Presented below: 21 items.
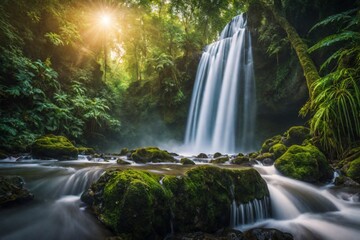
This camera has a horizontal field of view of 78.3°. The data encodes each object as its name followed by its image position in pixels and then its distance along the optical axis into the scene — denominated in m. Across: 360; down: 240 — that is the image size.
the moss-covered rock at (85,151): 9.43
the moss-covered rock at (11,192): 3.36
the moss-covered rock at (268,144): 9.00
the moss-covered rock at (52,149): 7.46
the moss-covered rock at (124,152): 10.34
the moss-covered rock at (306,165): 5.58
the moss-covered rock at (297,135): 7.86
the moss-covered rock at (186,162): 7.07
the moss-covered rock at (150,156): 7.62
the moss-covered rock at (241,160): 7.64
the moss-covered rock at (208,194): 3.28
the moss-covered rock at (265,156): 7.68
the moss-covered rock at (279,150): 7.41
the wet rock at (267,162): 7.32
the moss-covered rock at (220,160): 7.96
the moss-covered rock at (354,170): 5.23
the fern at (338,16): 7.33
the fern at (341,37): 6.10
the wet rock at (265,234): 3.13
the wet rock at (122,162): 7.19
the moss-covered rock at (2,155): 7.07
